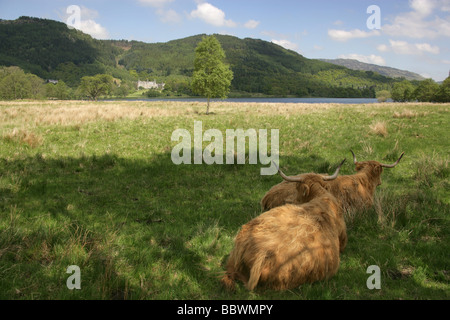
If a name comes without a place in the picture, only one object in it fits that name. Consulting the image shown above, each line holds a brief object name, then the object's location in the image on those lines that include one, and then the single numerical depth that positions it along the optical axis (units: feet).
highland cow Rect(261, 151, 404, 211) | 18.80
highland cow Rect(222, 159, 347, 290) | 10.46
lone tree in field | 102.78
